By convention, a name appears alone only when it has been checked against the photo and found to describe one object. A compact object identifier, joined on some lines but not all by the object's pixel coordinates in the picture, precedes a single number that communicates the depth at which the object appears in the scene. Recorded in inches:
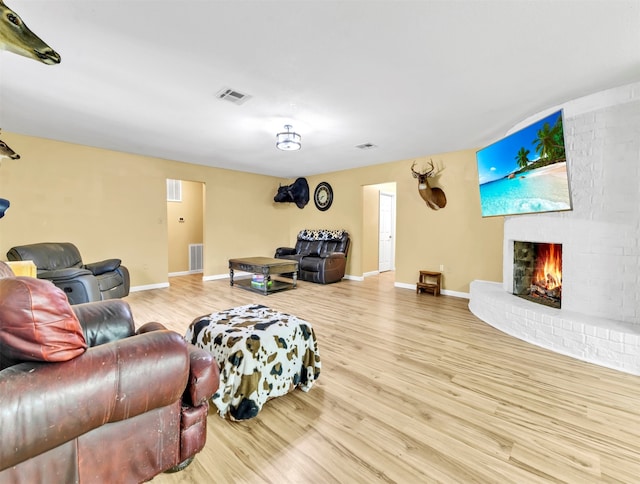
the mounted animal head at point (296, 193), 281.4
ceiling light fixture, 142.2
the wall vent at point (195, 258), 282.5
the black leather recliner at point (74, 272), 128.6
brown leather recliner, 36.1
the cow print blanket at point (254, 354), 68.9
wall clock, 274.1
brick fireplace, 100.0
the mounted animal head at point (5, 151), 104.3
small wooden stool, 197.0
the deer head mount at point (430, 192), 198.5
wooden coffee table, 194.7
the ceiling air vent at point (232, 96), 108.4
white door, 289.9
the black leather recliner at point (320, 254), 234.4
